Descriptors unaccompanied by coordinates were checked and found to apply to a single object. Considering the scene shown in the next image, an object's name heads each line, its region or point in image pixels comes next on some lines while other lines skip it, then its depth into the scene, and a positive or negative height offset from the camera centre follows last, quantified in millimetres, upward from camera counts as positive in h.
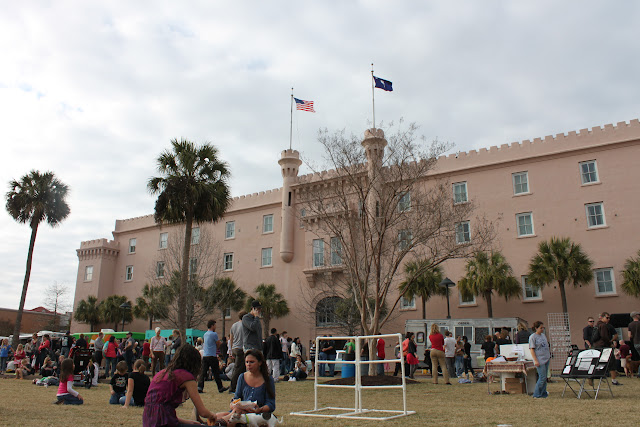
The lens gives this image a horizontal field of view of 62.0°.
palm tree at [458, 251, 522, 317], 27766 +3243
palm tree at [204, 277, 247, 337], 36769 +3040
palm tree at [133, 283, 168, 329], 35812 +2435
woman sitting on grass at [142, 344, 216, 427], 4902 -456
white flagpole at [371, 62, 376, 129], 26906 +12738
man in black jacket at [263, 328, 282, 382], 15484 -347
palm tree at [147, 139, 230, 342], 25203 +7166
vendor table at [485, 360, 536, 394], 11945 -584
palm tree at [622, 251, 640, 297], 24828 +3022
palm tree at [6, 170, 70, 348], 31469 +8012
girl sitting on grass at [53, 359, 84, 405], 10578 -995
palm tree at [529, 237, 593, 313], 26094 +3744
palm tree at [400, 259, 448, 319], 29500 +3094
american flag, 29297 +12652
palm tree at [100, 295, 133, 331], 42719 +2147
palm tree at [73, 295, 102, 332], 44312 +2230
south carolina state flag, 26297 +12524
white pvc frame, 7863 -1089
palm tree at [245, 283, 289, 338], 35969 +2430
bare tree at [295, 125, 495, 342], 17094 +4475
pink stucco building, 27266 +7061
